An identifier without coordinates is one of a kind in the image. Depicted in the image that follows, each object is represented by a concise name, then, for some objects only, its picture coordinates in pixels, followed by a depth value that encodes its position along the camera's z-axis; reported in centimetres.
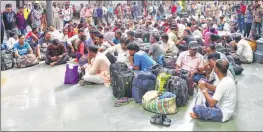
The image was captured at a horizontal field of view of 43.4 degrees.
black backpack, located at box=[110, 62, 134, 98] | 630
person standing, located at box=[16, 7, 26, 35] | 1373
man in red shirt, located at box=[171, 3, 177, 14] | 2552
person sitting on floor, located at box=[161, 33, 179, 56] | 901
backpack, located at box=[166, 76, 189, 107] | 573
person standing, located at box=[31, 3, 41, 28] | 1493
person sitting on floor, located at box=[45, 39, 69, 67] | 965
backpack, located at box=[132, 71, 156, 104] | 600
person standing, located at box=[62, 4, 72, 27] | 1769
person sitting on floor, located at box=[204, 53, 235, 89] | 535
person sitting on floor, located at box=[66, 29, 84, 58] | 1055
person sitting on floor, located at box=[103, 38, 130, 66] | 778
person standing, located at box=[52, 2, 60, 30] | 1781
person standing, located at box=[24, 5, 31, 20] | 1499
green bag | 575
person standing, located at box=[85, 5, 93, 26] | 2005
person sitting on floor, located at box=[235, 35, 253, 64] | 951
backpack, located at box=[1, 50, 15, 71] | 918
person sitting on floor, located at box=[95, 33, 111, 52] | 898
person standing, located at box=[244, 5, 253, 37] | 1434
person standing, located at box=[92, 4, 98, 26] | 2052
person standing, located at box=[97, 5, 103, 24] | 2047
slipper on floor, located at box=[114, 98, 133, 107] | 600
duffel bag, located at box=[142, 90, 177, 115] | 539
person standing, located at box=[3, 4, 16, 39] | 1282
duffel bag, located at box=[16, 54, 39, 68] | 944
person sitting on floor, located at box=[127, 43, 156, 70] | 694
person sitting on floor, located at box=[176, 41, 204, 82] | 697
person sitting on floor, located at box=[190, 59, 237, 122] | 482
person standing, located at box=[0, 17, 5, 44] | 1200
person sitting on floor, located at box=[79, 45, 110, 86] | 720
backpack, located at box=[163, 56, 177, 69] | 768
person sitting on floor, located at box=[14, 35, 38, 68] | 945
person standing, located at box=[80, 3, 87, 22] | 2033
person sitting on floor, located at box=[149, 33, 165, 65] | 797
